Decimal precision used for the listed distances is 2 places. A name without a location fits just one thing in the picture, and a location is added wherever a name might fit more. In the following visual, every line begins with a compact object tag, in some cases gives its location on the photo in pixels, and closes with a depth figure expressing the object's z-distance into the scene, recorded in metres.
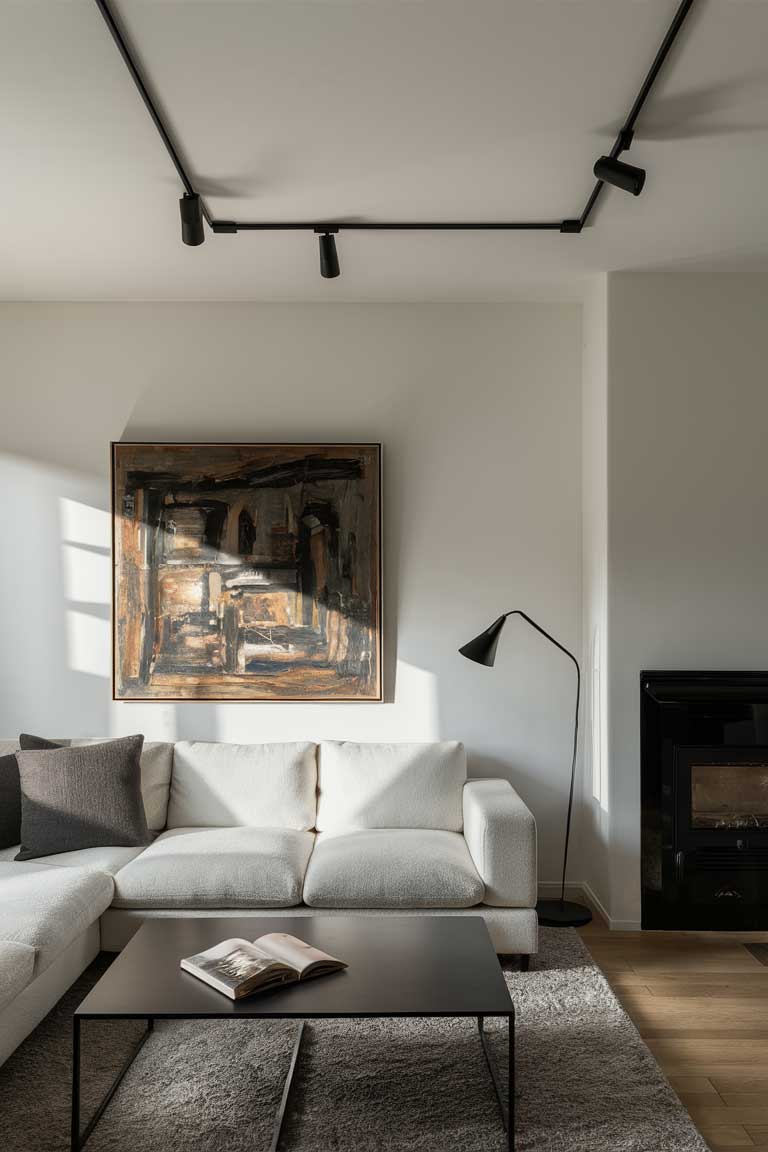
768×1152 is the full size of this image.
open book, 2.36
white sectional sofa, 2.98
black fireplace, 3.86
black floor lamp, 3.87
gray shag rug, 2.33
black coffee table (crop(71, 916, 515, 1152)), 2.26
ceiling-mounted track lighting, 2.31
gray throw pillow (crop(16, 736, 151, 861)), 3.57
